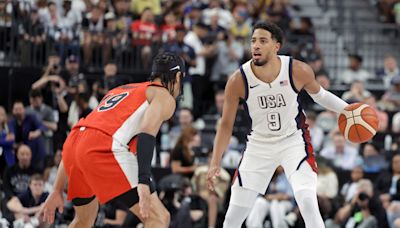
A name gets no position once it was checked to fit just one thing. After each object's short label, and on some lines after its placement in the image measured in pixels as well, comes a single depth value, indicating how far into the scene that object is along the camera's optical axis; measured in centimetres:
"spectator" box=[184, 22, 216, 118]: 2003
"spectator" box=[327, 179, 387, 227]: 1567
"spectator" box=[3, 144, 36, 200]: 1588
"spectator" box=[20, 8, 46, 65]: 1939
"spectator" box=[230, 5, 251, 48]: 2112
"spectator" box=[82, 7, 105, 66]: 1961
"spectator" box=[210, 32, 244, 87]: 2048
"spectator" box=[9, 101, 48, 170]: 1692
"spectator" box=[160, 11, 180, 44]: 2008
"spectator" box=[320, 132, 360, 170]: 1755
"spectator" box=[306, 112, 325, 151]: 1811
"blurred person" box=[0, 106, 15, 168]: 1673
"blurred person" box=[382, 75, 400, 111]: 1970
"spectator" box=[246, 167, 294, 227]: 1580
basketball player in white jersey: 1056
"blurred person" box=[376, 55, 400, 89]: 2106
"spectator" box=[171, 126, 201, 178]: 1673
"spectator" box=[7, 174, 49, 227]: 1482
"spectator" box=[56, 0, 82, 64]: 1948
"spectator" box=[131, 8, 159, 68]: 1995
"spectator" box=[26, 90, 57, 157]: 1762
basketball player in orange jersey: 916
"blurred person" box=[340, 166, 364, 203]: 1651
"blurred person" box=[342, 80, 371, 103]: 1880
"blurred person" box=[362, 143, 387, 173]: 1739
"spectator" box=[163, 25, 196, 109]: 1952
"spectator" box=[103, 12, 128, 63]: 1975
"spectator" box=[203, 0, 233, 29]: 2134
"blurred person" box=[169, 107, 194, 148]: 1819
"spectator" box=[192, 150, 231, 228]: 1588
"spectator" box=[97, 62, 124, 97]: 1817
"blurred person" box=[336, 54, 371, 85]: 2127
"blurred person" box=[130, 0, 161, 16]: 2134
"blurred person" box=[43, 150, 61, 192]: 1582
